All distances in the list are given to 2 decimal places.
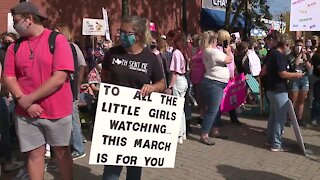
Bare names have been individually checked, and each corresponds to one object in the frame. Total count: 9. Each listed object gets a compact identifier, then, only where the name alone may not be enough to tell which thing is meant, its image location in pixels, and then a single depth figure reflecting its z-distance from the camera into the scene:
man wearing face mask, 3.54
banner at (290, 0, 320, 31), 6.69
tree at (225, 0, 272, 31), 20.54
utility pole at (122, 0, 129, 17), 12.43
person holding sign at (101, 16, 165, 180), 3.65
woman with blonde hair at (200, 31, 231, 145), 6.34
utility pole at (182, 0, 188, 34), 18.86
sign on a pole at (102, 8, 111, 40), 9.26
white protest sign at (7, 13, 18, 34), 7.11
